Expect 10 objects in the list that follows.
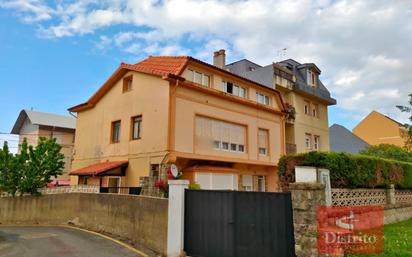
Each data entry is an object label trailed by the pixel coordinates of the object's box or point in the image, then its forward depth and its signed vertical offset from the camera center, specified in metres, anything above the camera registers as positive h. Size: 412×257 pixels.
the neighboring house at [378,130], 40.69 +7.54
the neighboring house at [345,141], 39.53 +5.67
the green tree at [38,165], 18.05 +1.17
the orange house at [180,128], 16.91 +3.42
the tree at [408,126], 20.53 +3.95
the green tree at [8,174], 18.39 +0.60
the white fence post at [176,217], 9.20 -0.88
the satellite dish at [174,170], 14.55 +0.71
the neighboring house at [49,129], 33.19 +5.79
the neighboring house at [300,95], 24.88 +7.49
